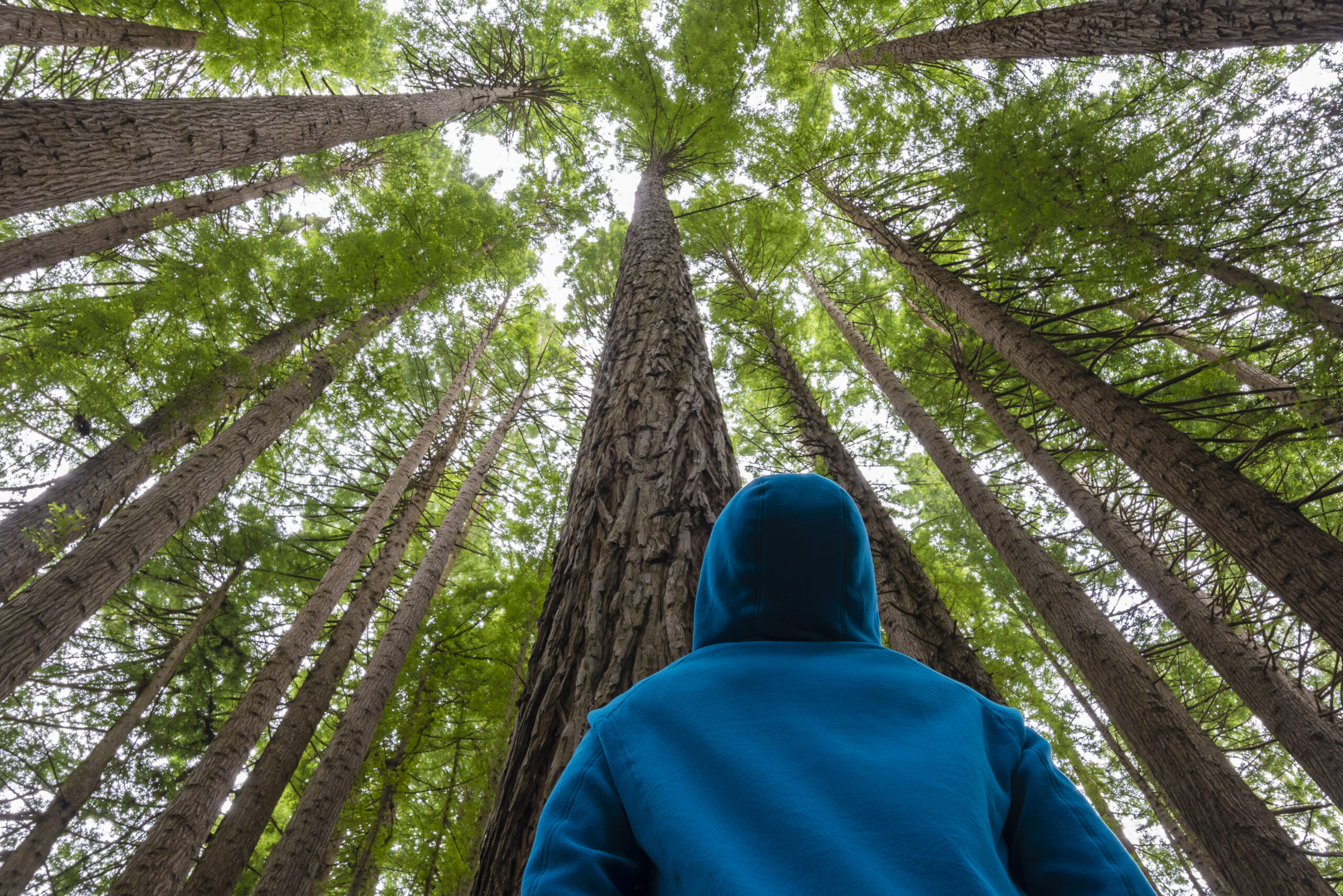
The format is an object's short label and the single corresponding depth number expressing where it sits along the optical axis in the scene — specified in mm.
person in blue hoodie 734
